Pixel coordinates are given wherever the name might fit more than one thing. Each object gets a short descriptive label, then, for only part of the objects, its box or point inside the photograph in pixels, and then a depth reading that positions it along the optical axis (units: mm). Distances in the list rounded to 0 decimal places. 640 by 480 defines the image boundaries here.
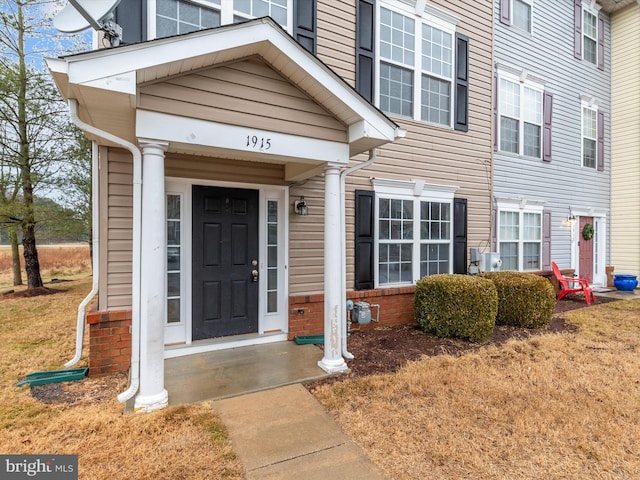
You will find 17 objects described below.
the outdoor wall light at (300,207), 4641
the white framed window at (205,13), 3871
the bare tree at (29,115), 8391
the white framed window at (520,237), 7180
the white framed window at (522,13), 7457
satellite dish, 2777
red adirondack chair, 7605
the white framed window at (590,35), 9055
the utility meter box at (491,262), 6520
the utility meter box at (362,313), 4910
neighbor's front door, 9016
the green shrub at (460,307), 4742
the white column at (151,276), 2805
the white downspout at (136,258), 2930
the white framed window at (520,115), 7191
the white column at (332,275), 3672
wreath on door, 8891
